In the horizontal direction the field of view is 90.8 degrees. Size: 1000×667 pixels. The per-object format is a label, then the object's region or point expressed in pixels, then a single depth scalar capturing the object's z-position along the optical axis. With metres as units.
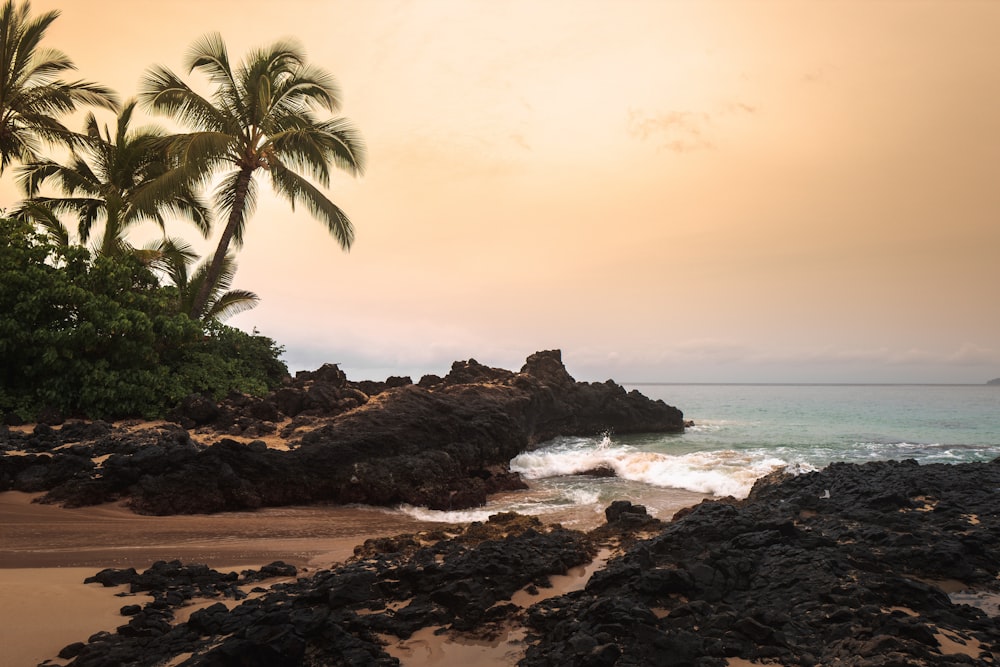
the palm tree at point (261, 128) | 17.14
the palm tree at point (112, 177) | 19.64
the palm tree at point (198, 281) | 20.69
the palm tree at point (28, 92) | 17.05
